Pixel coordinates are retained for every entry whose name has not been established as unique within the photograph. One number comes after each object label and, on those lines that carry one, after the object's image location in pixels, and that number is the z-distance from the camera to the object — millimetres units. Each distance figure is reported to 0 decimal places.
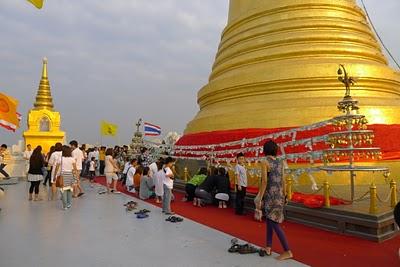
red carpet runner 4770
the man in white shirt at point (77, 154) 10742
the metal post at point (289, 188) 7494
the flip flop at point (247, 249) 5074
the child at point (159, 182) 9801
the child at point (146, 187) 10883
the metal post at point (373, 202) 5828
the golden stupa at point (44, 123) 28422
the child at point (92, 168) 17023
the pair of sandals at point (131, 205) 8836
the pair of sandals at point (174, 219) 7387
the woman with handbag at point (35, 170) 10398
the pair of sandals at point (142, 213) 7859
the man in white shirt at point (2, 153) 13188
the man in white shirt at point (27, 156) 17250
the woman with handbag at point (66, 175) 8953
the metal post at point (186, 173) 12027
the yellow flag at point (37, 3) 6102
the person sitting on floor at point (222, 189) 8939
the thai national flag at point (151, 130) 23469
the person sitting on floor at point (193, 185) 9977
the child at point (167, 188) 8195
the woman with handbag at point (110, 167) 12258
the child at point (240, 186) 8094
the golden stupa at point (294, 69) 10500
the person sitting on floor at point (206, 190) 9234
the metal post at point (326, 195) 6457
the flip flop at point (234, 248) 5129
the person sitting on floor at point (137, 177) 12094
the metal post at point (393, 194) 6430
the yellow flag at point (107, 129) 23047
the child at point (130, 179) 12742
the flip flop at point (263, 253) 4964
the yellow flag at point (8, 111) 12428
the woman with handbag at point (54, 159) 9552
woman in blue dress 4855
